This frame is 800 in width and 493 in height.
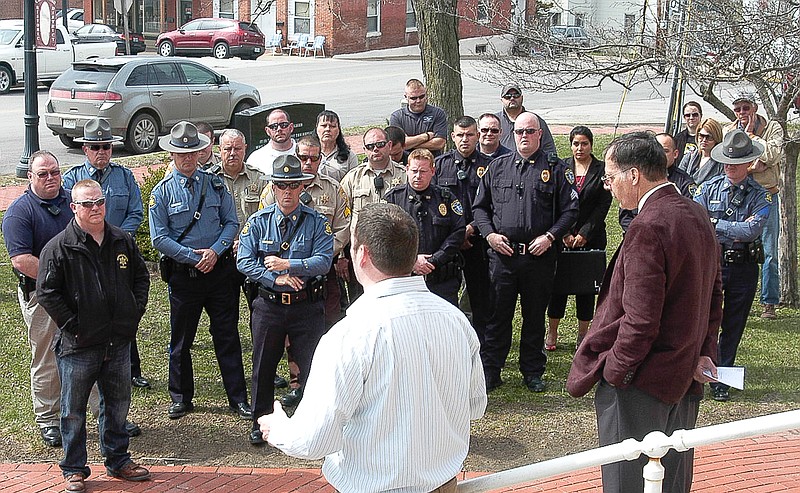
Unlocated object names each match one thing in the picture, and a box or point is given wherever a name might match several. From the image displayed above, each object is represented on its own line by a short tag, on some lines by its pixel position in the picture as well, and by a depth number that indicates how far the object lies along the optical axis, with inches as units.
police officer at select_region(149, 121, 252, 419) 279.6
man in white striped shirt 134.3
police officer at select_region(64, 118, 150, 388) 293.9
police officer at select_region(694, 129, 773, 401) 296.0
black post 582.6
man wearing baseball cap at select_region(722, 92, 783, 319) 360.2
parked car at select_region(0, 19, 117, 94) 1055.0
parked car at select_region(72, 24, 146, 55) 1258.0
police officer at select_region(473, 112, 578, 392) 295.7
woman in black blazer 328.2
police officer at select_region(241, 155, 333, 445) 260.4
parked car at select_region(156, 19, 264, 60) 1579.7
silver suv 701.9
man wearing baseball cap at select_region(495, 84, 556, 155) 395.2
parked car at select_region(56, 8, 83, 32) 1443.0
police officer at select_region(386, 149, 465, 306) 291.1
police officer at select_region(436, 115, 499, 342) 320.5
